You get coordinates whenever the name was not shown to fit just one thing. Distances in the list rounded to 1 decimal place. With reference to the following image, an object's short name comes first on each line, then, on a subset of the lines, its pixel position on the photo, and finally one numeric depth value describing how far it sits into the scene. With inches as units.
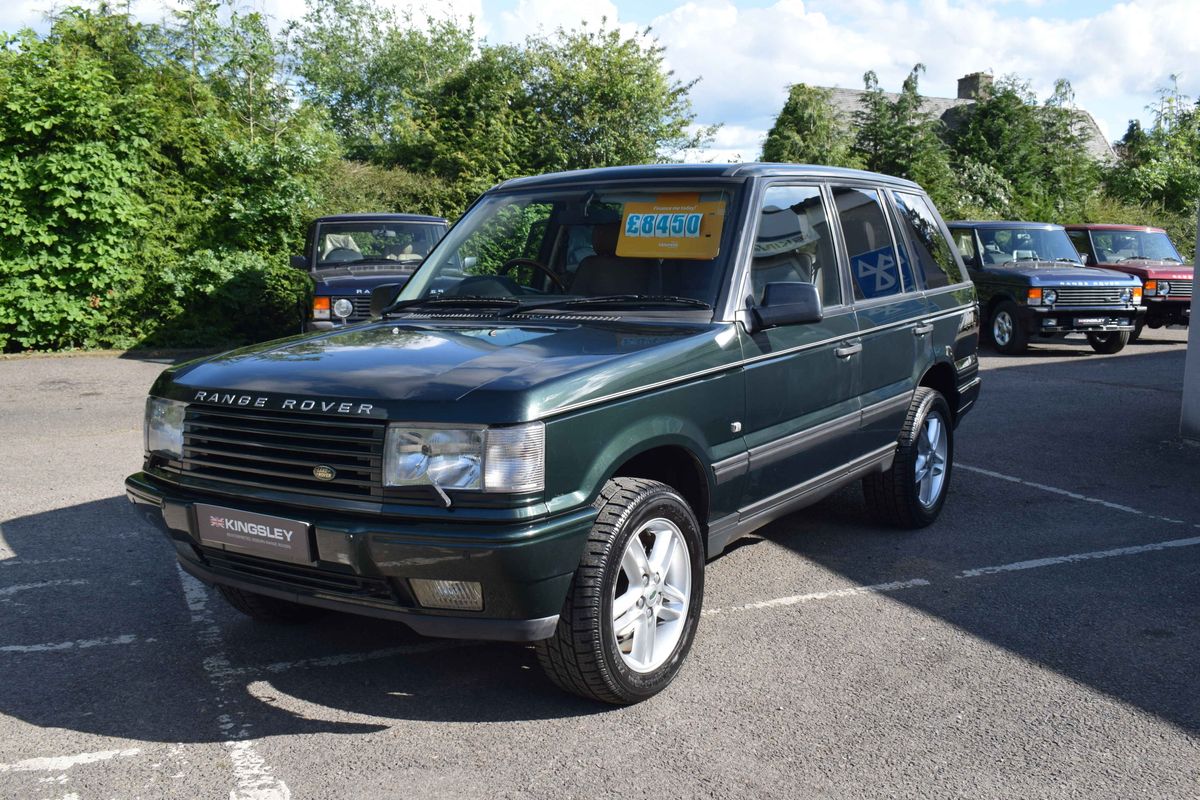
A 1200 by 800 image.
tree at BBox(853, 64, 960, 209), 1211.2
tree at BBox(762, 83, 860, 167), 1337.4
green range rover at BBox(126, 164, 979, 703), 123.3
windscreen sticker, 170.6
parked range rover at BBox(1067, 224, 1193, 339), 646.5
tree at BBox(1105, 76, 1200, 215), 1273.4
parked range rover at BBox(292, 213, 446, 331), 483.5
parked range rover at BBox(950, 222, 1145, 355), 581.3
